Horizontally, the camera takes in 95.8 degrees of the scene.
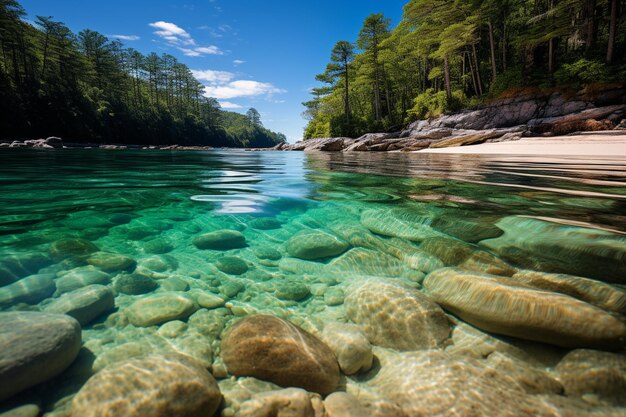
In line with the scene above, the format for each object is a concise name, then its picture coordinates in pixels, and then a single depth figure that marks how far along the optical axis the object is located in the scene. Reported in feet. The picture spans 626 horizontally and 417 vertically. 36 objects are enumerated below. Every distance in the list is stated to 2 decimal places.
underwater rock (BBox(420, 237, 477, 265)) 8.25
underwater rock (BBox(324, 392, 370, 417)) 3.87
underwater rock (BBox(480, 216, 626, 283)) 6.83
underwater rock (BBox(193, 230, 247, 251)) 9.38
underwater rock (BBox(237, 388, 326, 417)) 3.84
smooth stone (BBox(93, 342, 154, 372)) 4.68
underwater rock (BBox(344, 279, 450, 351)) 5.58
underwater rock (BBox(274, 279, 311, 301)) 6.98
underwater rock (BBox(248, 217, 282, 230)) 11.02
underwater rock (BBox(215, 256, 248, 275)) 7.98
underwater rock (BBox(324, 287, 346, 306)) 6.93
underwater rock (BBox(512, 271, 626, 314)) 5.56
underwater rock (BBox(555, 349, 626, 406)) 3.97
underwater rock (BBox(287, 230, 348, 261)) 9.10
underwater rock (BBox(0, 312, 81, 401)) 3.90
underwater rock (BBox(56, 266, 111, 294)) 6.66
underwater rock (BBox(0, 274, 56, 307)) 6.00
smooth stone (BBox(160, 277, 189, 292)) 7.06
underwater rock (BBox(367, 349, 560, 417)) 3.79
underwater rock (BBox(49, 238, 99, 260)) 8.00
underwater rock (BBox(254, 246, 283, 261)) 8.91
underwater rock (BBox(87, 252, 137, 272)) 7.68
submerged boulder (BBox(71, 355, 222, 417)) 3.59
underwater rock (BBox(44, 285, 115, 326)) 5.71
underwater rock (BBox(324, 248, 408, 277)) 8.23
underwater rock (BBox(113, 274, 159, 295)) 6.83
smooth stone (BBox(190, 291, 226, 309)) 6.54
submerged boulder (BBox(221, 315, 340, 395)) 4.59
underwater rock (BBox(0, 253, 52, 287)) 6.68
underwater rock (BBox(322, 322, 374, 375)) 4.94
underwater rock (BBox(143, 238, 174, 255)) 8.90
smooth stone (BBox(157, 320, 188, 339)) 5.52
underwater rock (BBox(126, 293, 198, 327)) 5.85
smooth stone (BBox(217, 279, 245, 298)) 6.98
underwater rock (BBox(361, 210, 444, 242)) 9.78
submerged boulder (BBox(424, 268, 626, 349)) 4.76
